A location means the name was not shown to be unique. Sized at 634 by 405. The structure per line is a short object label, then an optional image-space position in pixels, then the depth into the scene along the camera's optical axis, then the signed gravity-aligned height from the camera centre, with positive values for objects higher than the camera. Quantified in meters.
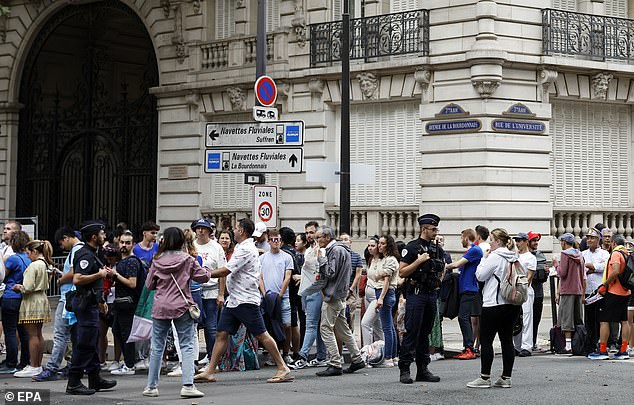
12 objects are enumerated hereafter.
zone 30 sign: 17.48 +0.60
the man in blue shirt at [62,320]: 13.73 -0.86
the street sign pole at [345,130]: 18.52 +1.81
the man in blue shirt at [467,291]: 16.42 -0.63
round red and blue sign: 17.86 +2.33
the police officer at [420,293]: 13.52 -0.54
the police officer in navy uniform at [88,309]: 12.80 -0.68
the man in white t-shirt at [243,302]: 13.54 -0.64
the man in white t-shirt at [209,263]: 15.16 -0.22
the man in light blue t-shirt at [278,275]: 15.58 -0.38
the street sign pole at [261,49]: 18.22 +3.00
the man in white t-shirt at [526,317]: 16.81 -1.03
